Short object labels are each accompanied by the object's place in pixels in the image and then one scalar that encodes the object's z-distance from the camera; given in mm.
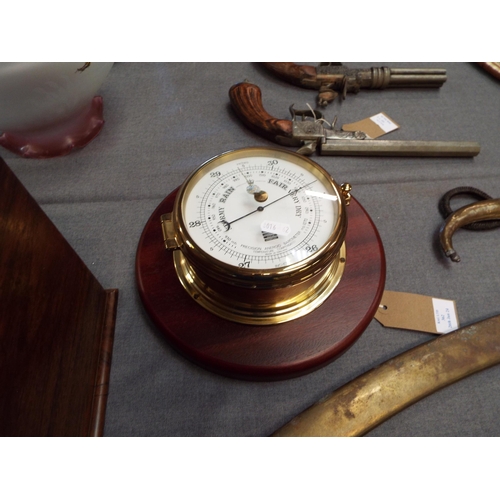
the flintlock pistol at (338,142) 613
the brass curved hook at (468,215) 533
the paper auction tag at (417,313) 498
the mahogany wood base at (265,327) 436
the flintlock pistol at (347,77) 684
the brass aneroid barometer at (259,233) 393
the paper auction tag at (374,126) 655
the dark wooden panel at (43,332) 341
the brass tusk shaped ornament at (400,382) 428
